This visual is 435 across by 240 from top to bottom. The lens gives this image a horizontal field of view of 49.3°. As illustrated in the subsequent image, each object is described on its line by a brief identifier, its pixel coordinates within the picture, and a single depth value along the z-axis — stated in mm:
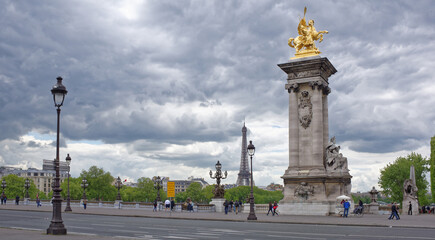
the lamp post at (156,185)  59619
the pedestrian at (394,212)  36438
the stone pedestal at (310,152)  41562
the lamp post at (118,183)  68850
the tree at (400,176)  82375
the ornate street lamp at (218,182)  54531
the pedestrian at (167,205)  51900
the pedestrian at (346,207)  37844
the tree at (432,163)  73312
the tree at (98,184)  135125
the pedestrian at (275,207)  41431
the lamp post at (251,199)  35003
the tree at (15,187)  147400
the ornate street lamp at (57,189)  20062
